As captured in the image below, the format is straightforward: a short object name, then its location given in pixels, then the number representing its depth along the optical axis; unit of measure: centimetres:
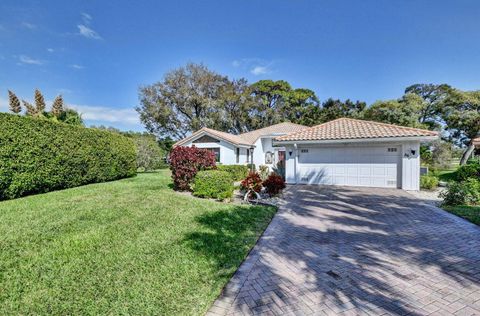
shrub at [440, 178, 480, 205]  933
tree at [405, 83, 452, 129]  3000
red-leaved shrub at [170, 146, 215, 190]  1124
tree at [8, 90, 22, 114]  1225
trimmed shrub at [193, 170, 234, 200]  1019
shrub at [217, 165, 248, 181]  1835
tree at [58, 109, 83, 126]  1514
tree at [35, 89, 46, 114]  1422
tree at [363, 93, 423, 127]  2694
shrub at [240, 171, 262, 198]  1030
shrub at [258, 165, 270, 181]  1709
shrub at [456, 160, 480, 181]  1388
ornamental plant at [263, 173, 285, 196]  1088
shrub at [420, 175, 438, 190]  1312
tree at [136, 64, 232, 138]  3462
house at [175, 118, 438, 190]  1290
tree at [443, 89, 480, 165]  2547
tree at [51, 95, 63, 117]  1485
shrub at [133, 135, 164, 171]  1955
